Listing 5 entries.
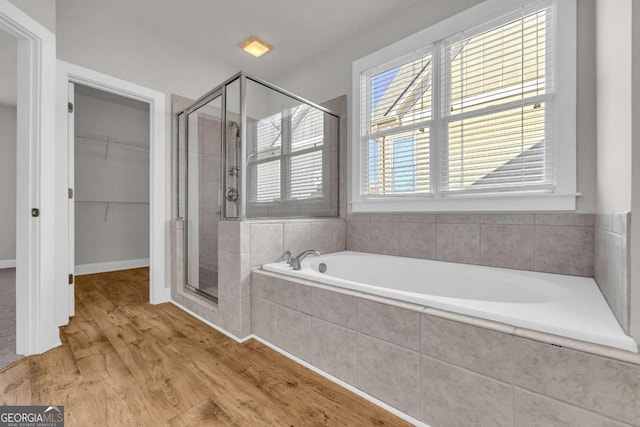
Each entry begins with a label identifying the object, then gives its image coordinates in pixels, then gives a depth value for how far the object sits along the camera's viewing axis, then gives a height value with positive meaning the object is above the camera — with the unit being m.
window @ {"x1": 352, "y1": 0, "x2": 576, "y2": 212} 1.59 +0.70
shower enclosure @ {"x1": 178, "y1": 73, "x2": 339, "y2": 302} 1.99 +0.43
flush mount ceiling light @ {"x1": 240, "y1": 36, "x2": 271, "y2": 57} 2.63 +1.69
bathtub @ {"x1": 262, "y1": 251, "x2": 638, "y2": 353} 0.85 -0.37
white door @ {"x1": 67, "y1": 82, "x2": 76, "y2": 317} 2.11 +0.15
